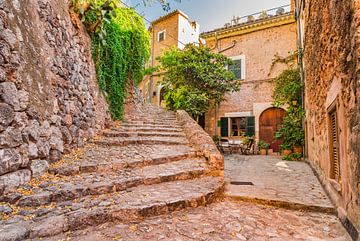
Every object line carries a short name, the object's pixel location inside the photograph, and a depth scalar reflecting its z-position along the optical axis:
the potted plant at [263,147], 9.48
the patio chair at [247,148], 9.05
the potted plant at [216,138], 9.79
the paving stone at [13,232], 1.62
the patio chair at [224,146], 9.40
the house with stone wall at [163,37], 15.23
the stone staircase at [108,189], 1.96
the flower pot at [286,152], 7.84
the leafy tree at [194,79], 9.03
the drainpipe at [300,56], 7.48
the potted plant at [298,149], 7.50
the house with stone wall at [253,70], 10.13
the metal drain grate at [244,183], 3.75
